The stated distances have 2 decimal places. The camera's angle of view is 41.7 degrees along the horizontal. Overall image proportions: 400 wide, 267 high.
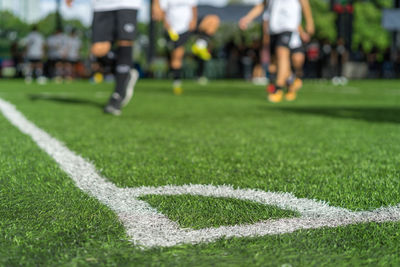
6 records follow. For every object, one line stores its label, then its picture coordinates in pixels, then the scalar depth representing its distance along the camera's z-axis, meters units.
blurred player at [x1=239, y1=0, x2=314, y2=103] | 8.52
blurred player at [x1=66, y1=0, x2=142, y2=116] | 5.93
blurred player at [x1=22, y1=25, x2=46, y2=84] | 18.20
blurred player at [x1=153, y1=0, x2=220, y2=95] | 11.53
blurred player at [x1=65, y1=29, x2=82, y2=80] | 18.89
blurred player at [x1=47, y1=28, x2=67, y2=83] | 18.59
